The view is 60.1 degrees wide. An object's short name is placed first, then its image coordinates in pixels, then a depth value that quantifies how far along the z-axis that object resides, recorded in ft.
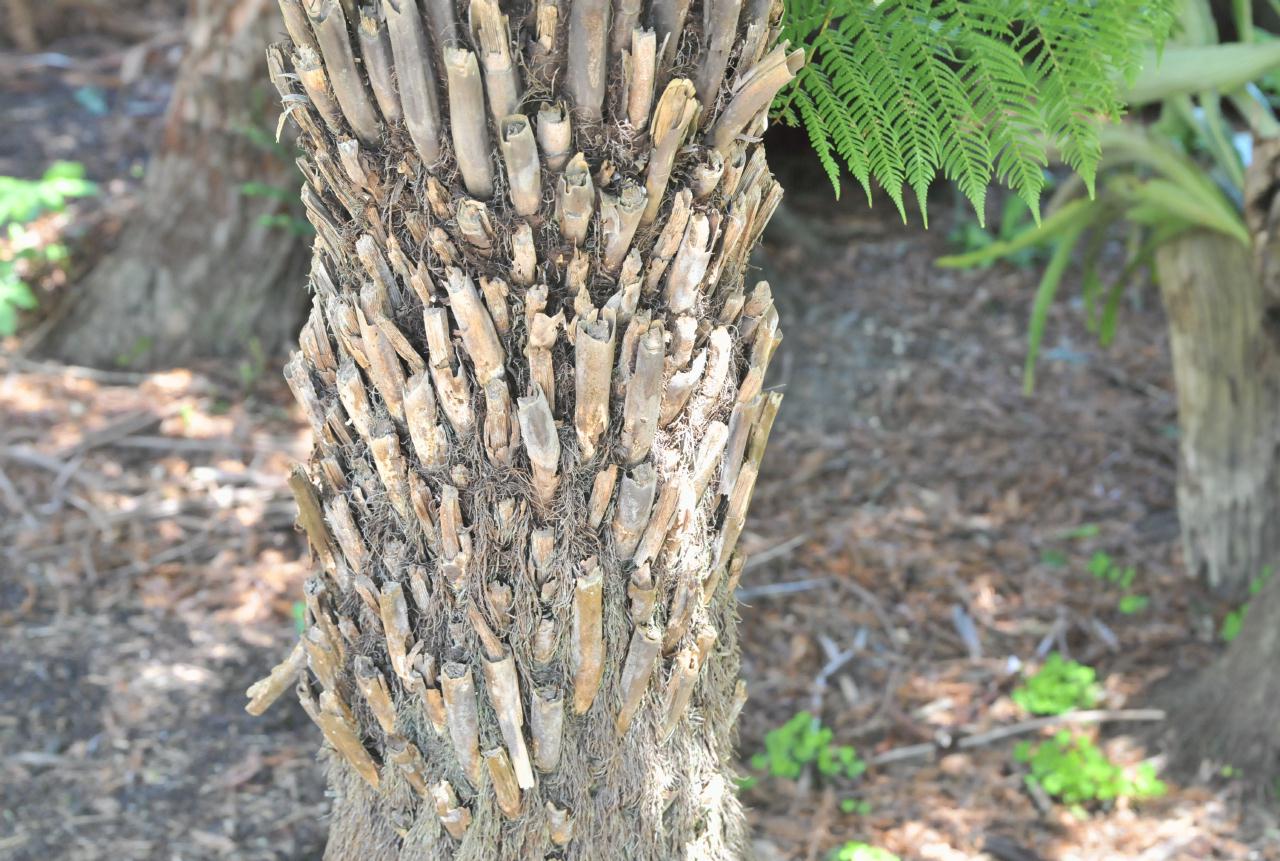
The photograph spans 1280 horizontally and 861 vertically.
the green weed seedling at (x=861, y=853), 7.50
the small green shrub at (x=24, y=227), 12.44
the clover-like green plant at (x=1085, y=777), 8.99
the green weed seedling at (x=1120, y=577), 11.57
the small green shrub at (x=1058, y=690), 10.11
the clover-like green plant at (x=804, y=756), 9.22
